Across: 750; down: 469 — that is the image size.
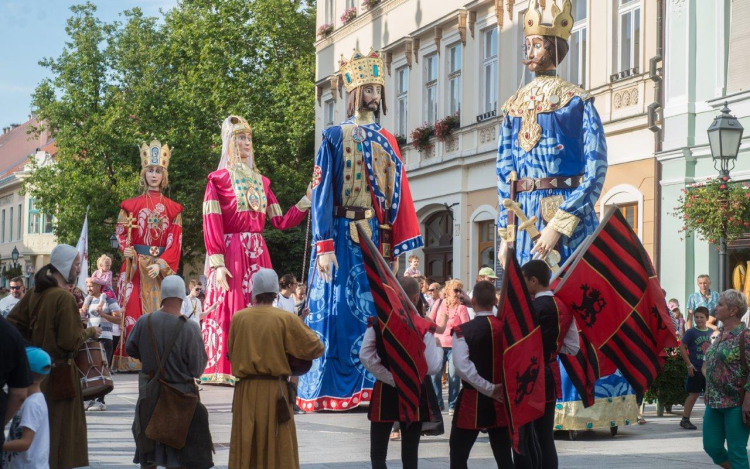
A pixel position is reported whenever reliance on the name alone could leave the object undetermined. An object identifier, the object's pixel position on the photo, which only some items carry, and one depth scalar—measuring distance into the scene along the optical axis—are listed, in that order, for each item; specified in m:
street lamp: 24.84
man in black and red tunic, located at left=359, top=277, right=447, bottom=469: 13.21
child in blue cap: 10.18
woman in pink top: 23.32
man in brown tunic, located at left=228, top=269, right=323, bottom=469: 13.12
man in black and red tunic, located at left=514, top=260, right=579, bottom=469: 12.83
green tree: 71.21
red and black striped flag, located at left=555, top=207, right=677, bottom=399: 13.90
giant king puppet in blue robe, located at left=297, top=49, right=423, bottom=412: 19.91
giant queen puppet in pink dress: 25.77
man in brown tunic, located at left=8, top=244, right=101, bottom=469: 13.38
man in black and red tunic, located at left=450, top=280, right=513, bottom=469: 12.24
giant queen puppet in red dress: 30.70
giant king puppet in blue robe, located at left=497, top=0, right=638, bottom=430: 17.08
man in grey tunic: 13.56
